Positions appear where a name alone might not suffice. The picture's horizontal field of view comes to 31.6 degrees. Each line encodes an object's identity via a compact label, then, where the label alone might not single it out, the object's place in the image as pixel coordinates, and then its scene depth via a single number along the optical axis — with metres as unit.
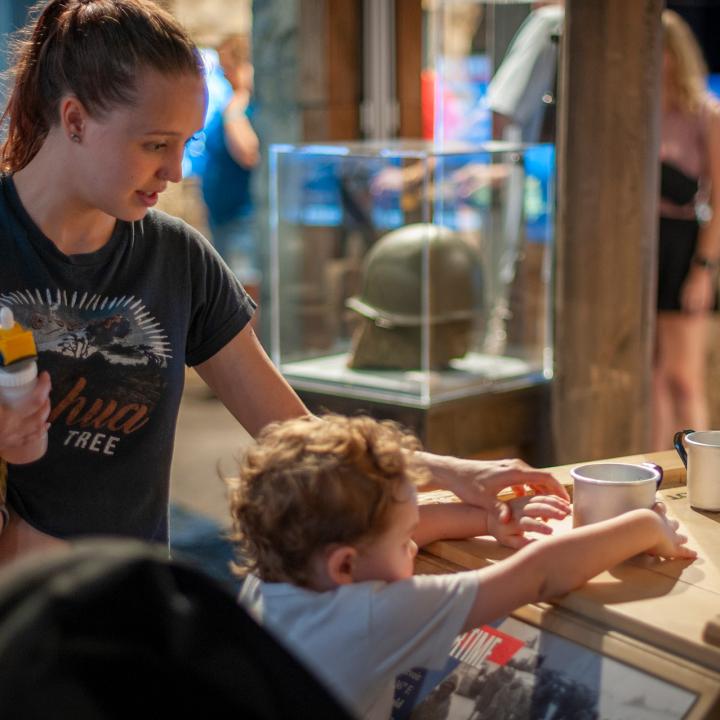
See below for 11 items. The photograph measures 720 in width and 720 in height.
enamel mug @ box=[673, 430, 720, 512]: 1.82
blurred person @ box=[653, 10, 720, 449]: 4.32
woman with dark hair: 1.62
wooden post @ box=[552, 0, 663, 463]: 3.48
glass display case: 3.67
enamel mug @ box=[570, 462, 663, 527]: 1.64
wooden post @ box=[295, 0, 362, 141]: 4.91
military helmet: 3.66
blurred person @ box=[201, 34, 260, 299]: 5.77
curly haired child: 1.35
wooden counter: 1.36
